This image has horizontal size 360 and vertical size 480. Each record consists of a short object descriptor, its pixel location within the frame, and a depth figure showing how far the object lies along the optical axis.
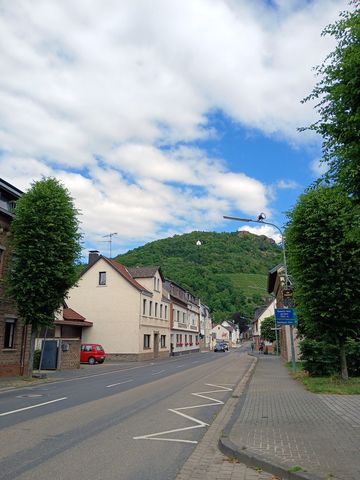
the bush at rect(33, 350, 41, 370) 27.82
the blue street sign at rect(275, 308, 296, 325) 20.86
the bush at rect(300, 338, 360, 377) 18.50
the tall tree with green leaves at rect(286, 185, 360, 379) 15.74
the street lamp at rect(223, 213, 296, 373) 21.66
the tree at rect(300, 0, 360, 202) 6.41
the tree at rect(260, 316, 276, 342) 60.72
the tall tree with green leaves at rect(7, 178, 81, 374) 21.36
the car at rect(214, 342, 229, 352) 79.95
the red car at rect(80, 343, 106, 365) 35.91
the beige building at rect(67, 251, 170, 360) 42.09
